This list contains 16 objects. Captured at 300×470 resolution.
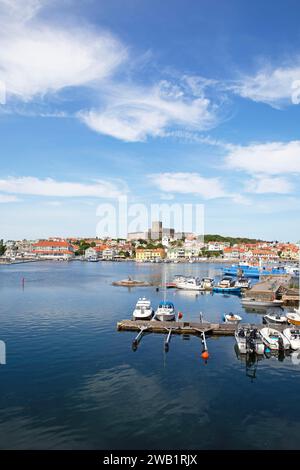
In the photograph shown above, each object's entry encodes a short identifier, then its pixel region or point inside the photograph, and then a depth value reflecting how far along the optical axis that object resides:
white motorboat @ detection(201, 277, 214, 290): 61.16
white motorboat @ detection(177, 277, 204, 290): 61.12
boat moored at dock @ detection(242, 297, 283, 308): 44.84
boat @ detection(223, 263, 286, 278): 90.99
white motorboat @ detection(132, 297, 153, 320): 33.69
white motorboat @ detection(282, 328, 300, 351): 25.30
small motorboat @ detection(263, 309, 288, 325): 33.22
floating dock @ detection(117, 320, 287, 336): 29.47
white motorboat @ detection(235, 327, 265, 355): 23.98
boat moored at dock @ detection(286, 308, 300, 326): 32.56
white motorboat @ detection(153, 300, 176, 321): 33.47
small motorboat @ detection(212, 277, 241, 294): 59.00
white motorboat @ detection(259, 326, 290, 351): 25.00
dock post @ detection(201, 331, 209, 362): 23.27
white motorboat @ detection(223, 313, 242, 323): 32.75
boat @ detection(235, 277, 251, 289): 60.88
